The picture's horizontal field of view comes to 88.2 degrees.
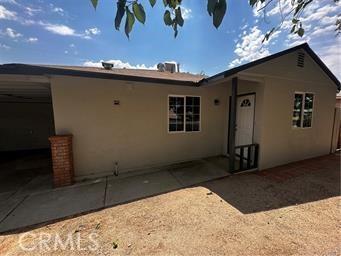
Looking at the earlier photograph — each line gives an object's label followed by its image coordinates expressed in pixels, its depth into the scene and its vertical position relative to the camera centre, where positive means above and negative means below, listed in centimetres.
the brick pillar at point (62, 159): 451 -123
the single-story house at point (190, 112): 491 -6
